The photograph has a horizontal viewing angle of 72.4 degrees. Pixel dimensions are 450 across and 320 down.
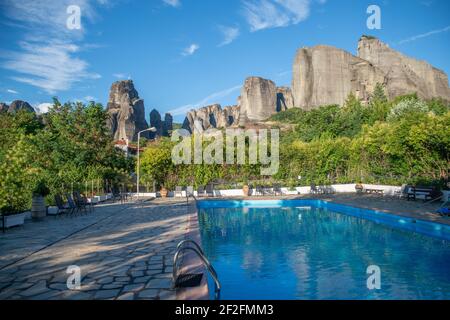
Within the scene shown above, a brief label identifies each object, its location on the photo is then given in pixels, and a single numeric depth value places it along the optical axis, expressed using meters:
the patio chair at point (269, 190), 21.36
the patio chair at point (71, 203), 10.95
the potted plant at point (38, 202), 10.24
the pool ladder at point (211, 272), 3.64
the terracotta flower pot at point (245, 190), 20.64
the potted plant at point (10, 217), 8.19
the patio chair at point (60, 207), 10.54
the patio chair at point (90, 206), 12.22
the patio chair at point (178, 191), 21.92
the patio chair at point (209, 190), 20.59
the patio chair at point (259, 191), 21.05
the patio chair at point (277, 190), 21.13
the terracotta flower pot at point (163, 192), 21.22
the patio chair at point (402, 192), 15.36
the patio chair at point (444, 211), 9.77
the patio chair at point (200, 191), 20.14
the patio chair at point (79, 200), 11.60
